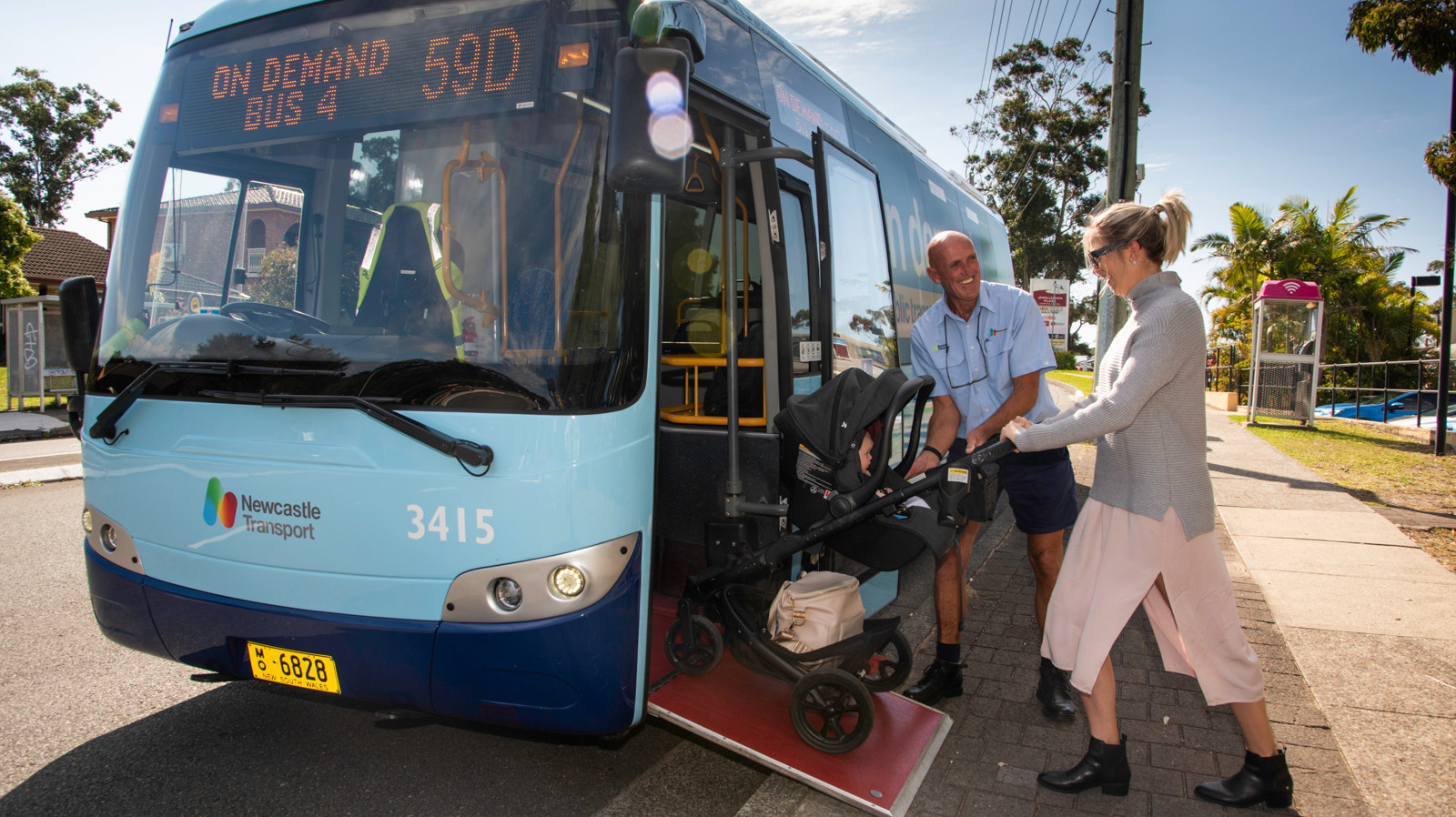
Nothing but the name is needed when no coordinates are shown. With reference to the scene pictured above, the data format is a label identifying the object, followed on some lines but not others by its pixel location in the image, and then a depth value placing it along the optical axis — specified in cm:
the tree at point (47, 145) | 4325
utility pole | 1002
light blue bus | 276
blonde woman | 291
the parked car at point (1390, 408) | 2119
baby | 336
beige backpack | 352
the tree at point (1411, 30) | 860
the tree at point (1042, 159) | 4016
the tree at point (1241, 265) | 2983
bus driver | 393
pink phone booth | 1723
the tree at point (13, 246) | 2508
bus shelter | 1630
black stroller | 323
